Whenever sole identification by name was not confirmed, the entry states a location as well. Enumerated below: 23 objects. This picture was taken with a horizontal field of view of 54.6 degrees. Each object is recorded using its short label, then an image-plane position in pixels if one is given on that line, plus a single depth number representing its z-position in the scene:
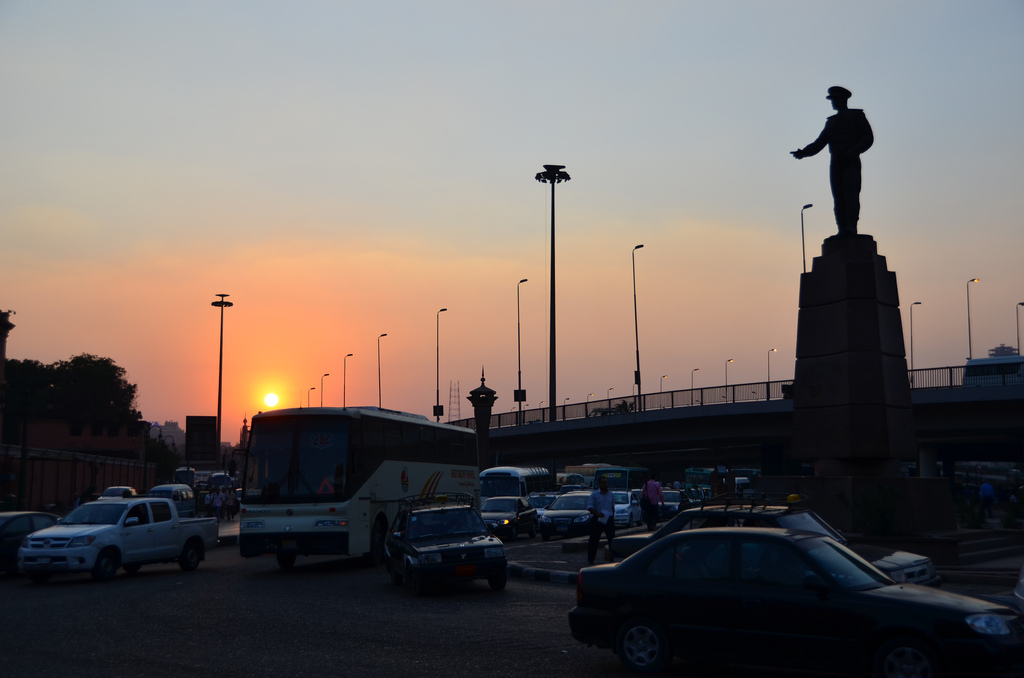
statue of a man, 22.55
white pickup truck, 20.14
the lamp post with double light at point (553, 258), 56.59
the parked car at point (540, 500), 42.47
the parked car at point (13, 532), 21.95
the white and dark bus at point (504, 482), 43.31
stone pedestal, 21.08
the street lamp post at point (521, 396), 62.60
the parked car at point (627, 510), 38.94
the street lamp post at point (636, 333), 66.81
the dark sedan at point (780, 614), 7.83
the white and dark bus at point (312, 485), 21.91
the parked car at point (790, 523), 12.22
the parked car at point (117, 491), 40.98
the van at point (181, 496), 43.53
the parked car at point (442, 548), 16.69
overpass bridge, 43.72
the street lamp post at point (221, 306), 67.56
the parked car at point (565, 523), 32.03
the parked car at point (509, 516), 32.06
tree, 114.44
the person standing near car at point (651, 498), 27.22
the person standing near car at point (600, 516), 20.28
